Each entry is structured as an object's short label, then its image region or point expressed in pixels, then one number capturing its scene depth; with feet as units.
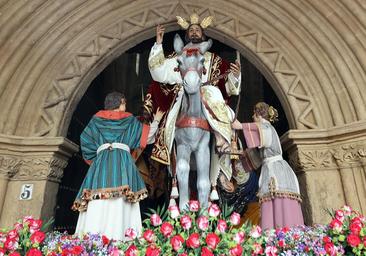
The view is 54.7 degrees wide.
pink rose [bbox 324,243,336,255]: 6.21
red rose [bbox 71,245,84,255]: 6.28
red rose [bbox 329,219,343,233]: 6.74
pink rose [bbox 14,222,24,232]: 7.10
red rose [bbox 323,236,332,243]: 6.47
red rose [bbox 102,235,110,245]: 6.89
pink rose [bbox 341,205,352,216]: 7.16
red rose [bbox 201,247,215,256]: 5.70
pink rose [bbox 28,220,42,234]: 7.08
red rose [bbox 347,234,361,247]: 6.37
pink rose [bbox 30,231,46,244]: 6.78
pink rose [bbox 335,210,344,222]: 6.97
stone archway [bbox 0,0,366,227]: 13.05
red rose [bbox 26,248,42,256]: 6.29
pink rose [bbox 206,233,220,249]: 5.96
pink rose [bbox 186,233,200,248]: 5.98
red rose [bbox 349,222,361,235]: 6.50
